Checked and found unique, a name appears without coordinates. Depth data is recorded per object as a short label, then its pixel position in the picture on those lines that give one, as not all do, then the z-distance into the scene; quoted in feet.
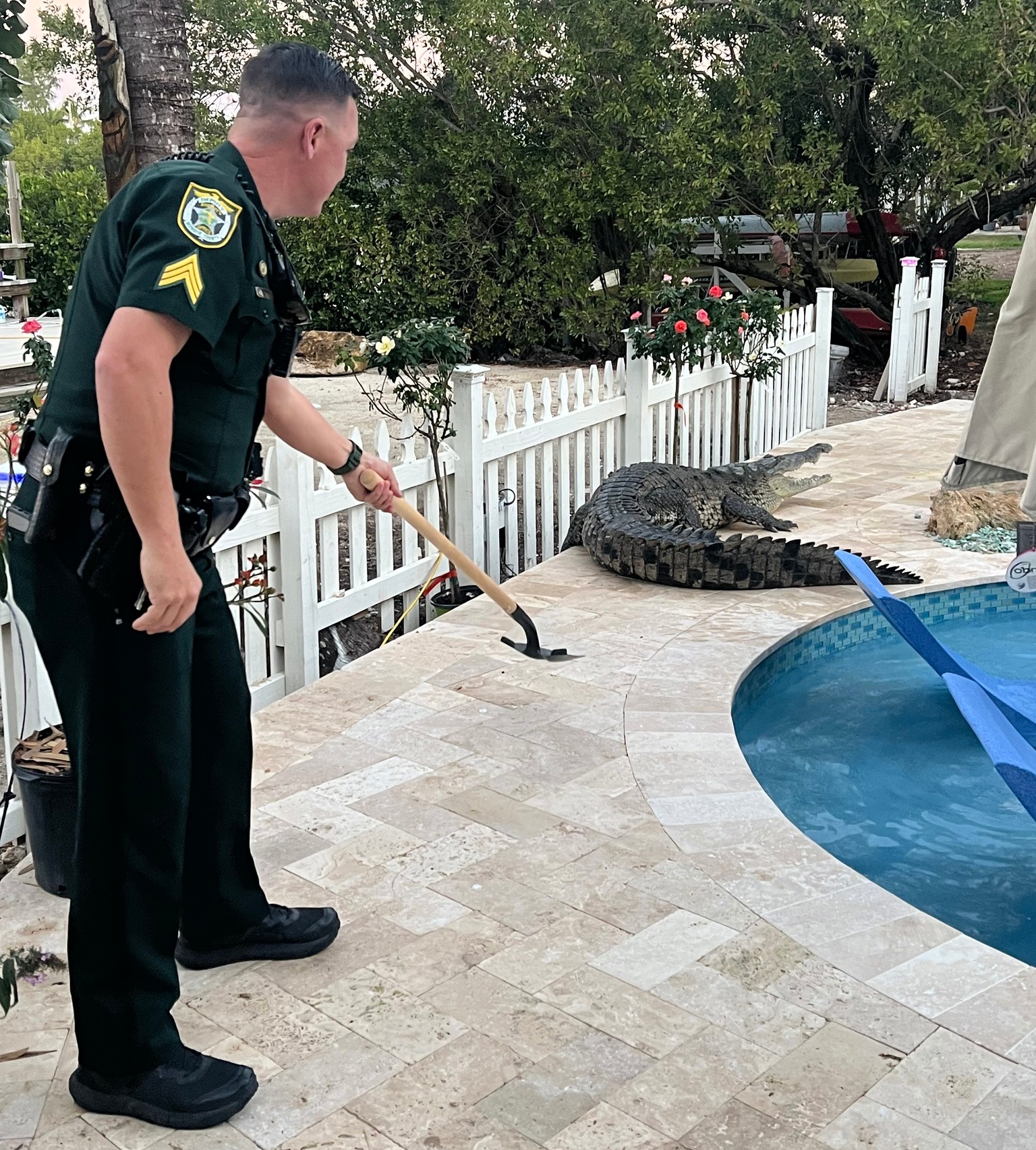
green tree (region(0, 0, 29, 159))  6.58
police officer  6.66
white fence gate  36.65
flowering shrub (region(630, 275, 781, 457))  23.22
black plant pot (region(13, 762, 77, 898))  9.95
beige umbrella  13.12
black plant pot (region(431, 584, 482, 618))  18.54
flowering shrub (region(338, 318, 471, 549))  18.21
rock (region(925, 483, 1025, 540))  21.48
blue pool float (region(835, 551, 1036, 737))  13.53
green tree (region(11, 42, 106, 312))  53.11
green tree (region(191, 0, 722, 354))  42.55
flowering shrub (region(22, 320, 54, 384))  15.30
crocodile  18.74
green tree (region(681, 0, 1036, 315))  37.27
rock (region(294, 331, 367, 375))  46.06
